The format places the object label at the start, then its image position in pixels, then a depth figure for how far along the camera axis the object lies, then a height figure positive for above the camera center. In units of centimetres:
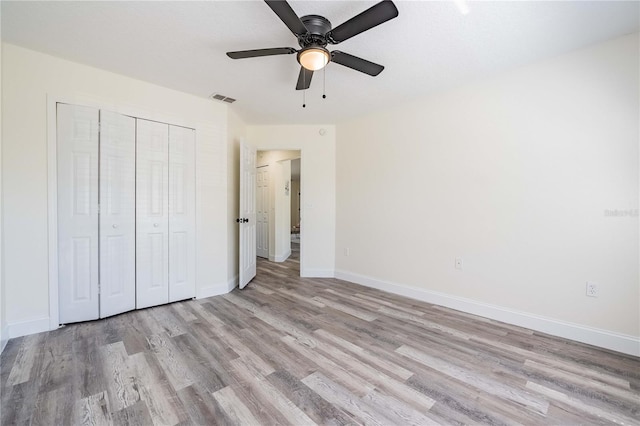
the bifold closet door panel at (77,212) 250 -2
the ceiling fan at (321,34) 153 +113
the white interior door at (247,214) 374 -5
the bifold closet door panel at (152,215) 292 -5
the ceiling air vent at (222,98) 322 +137
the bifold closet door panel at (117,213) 270 -3
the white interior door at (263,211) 579 -1
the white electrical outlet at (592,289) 228 -65
